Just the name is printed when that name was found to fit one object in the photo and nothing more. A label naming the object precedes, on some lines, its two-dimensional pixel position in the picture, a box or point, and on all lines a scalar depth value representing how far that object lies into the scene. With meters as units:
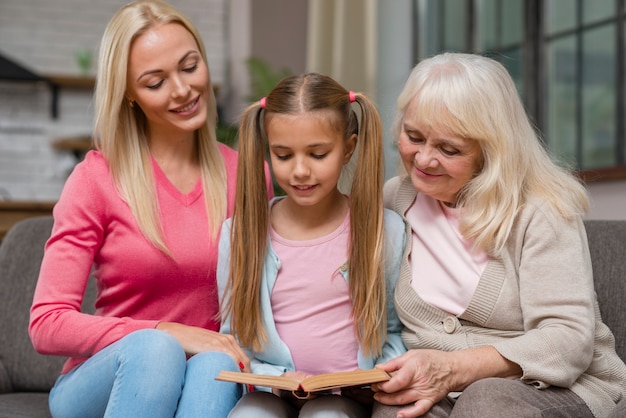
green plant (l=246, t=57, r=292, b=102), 4.68
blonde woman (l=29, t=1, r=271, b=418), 2.17
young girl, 2.14
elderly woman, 2.03
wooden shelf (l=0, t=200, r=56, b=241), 4.60
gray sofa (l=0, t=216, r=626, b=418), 2.29
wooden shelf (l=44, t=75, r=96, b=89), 5.05
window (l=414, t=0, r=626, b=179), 3.46
